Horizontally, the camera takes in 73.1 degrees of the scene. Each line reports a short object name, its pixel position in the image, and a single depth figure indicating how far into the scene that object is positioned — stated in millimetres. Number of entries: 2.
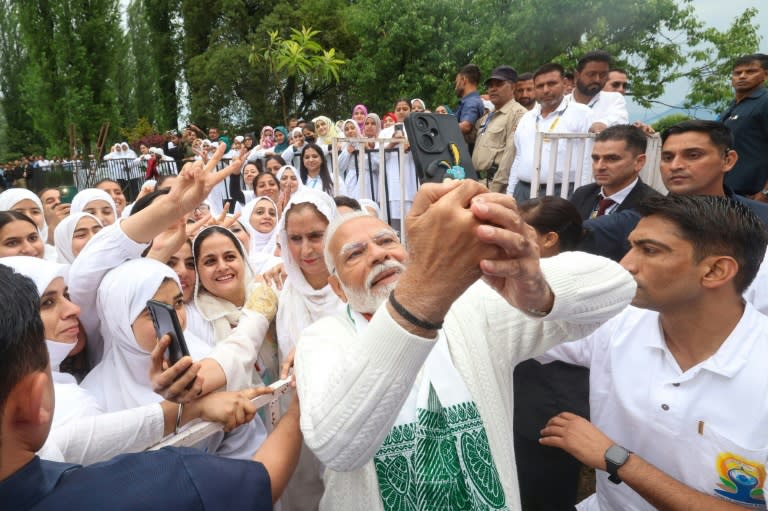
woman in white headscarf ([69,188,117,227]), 4047
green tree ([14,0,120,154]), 23438
